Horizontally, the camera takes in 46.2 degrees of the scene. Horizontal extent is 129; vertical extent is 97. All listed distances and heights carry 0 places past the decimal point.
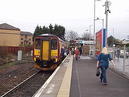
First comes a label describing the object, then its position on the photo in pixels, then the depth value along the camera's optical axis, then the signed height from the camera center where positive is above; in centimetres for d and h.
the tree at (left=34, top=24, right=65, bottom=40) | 4690 +581
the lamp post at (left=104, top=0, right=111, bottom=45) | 1320 +377
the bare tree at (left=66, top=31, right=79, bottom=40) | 6424 +583
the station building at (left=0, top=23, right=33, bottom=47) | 4476 +388
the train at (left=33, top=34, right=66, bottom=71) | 1286 -31
